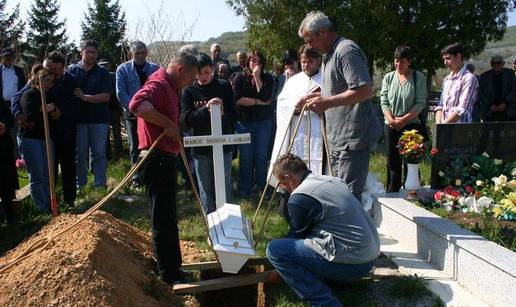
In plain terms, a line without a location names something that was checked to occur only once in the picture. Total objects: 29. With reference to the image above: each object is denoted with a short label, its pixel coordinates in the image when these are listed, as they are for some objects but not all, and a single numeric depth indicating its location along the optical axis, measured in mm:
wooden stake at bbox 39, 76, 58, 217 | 4742
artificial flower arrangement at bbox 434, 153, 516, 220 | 4859
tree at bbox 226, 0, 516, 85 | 13469
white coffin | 3854
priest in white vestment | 4797
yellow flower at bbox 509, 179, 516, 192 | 5062
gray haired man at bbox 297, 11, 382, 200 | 3941
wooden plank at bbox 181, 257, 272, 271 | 4348
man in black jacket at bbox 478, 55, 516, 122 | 8539
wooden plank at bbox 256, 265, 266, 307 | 4145
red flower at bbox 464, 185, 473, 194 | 5305
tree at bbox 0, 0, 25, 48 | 21850
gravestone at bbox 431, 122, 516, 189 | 5719
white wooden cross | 4680
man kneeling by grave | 3529
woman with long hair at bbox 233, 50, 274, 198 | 6762
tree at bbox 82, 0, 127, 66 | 31788
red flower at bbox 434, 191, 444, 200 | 5305
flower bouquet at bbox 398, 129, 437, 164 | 5578
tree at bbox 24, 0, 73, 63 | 30188
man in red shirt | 3859
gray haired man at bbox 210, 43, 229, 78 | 9695
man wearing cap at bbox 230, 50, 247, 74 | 9117
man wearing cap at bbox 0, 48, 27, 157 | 7879
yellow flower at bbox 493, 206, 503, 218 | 4802
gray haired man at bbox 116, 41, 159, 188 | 7207
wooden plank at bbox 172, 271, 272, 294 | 3992
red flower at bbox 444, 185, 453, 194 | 5364
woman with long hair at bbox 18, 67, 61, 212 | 6020
